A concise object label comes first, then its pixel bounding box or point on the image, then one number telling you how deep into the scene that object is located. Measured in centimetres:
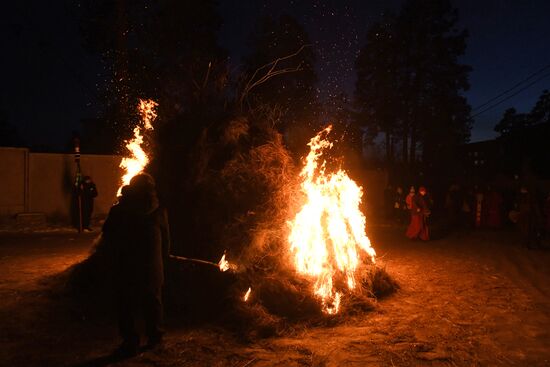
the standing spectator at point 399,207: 1816
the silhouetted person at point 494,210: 1619
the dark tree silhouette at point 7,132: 3722
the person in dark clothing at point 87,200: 1519
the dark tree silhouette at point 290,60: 2375
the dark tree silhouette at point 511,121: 3272
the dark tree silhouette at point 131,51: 1717
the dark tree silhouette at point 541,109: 3203
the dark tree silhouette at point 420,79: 2914
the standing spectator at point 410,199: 1352
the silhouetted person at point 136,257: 503
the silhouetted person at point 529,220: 1213
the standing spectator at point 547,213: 1412
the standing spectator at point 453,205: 1688
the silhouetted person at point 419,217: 1330
